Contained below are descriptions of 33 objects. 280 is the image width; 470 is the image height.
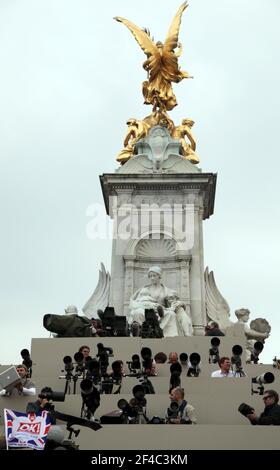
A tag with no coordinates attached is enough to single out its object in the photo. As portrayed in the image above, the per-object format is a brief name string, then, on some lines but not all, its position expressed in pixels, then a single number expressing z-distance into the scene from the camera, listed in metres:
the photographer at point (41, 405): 13.36
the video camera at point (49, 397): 13.58
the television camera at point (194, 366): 17.50
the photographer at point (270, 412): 12.84
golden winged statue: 33.56
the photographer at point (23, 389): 15.55
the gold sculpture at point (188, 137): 32.69
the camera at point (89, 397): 13.46
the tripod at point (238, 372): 16.84
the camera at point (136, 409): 13.68
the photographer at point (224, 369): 16.38
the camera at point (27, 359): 19.18
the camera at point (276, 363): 18.74
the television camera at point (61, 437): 9.32
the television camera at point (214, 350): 19.51
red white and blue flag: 10.98
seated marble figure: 25.34
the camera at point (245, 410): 13.21
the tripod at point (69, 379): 16.54
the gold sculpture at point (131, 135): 32.75
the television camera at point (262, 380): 15.41
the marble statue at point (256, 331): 26.69
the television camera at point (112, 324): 22.23
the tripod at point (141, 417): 13.72
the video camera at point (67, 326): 21.02
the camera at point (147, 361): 17.12
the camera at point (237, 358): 17.23
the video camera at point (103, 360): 16.86
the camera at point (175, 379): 15.12
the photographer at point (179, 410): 13.53
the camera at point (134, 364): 17.72
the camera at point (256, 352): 20.78
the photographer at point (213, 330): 22.28
